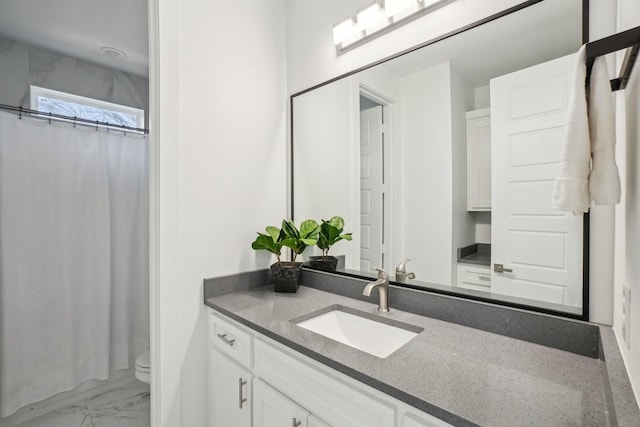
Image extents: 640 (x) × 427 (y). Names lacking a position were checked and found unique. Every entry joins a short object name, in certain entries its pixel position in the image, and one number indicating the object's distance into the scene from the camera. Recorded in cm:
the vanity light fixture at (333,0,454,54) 127
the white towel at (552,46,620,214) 55
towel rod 47
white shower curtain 186
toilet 195
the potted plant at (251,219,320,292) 156
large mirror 96
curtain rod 187
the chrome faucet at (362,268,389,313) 125
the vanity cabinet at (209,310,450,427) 78
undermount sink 113
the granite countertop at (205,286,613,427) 63
